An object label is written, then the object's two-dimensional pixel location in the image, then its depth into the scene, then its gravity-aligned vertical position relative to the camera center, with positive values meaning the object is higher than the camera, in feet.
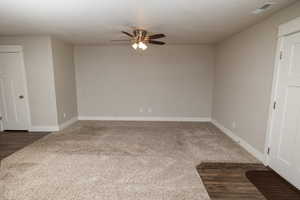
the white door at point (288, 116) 7.06 -1.71
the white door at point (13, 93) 13.43 -1.13
